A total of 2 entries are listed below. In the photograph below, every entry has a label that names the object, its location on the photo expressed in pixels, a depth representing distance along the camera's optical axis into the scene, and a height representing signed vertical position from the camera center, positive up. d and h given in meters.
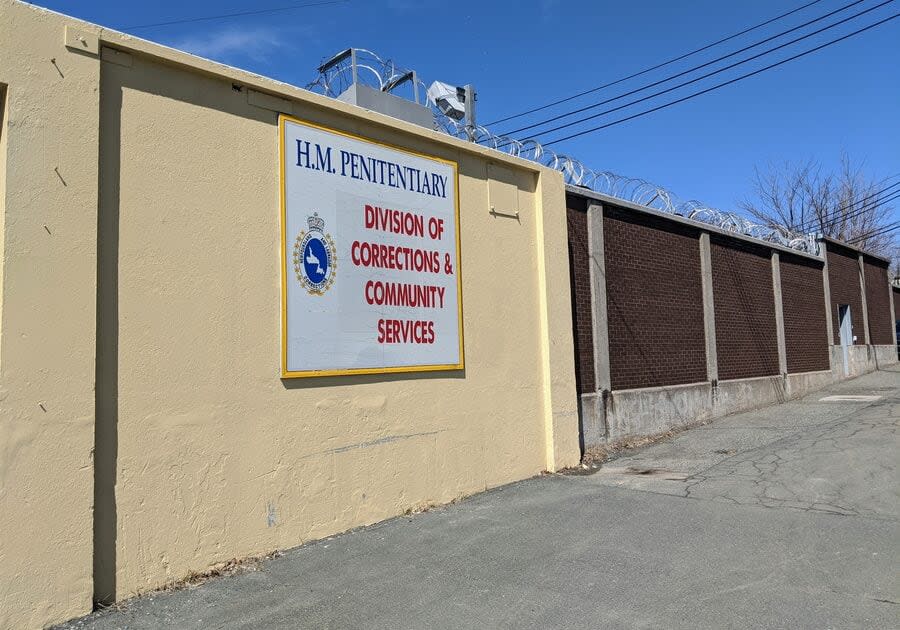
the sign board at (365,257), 6.77 +1.19
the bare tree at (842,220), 39.78 +7.81
